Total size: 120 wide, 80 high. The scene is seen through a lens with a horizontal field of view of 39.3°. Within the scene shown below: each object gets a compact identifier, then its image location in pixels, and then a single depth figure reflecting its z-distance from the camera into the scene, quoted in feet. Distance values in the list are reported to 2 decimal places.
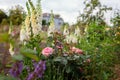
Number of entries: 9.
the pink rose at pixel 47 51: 8.03
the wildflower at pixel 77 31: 14.10
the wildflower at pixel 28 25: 8.12
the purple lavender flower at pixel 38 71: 2.75
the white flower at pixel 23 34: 8.76
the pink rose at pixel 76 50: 8.66
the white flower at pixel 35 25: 8.05
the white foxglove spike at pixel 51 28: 9.35
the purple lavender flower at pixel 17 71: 2.83
